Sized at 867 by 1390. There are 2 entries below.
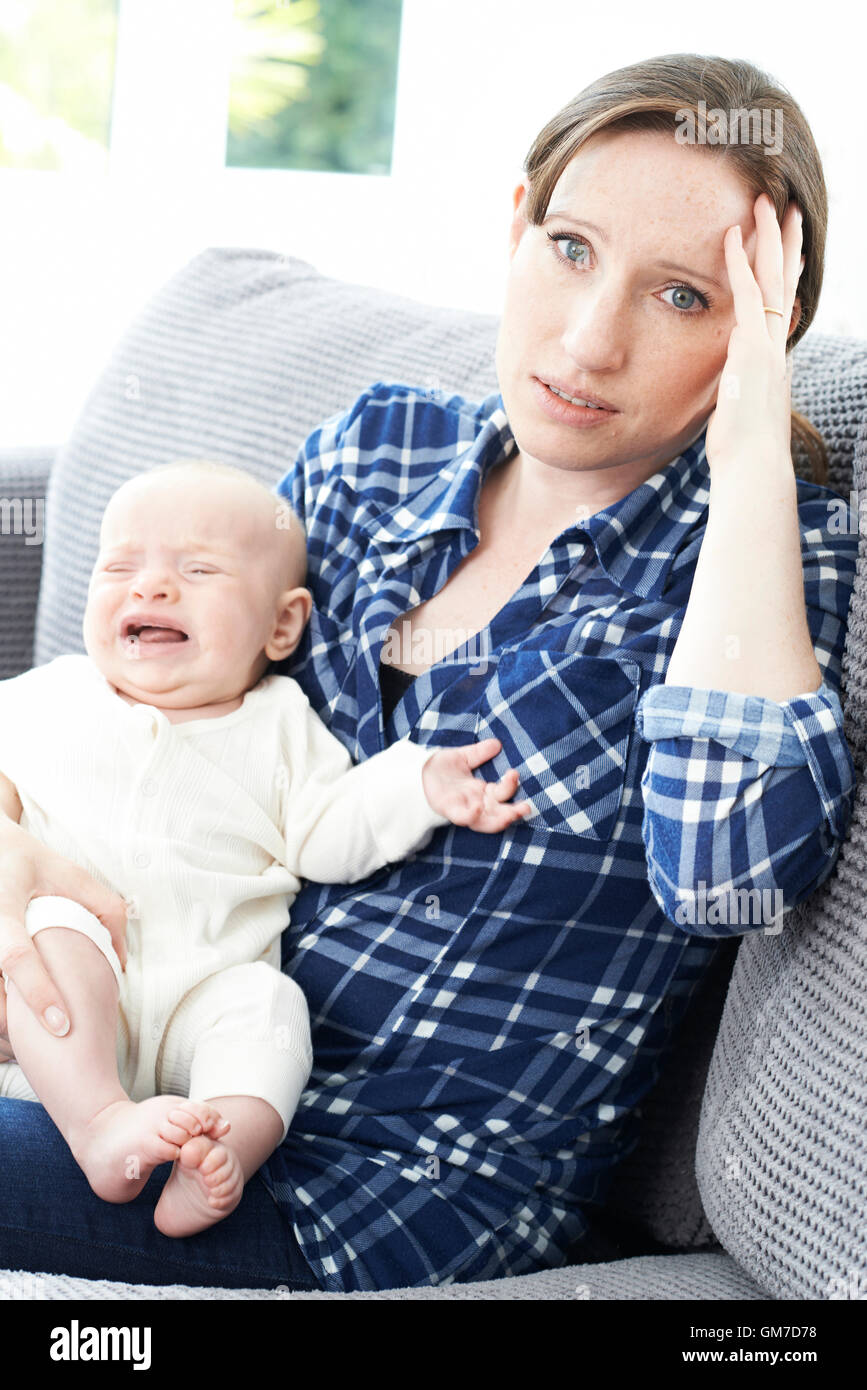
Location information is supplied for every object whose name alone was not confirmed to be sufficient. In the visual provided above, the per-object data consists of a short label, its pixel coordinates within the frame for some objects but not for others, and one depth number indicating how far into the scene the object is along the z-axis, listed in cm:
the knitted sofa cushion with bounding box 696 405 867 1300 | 89
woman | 96
